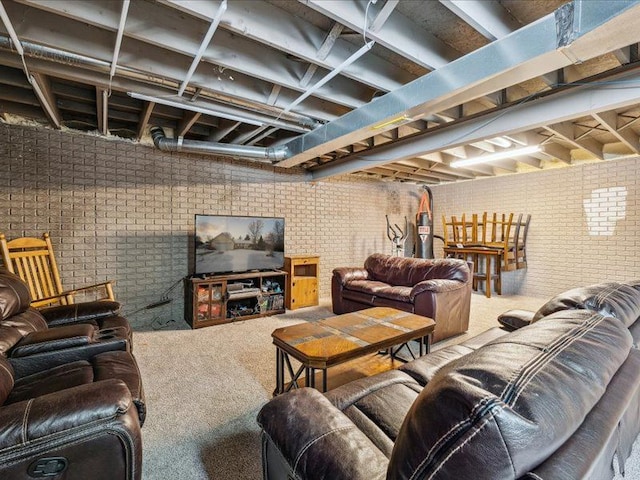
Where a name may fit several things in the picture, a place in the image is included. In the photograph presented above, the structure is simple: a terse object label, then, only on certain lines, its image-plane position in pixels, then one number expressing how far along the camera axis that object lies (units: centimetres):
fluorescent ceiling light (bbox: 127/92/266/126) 255
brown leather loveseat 332
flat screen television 399
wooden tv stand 393
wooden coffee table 197
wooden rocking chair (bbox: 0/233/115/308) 300
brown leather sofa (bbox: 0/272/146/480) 100
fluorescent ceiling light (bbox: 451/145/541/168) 415
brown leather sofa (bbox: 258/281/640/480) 56
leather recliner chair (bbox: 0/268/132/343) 209
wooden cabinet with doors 481
